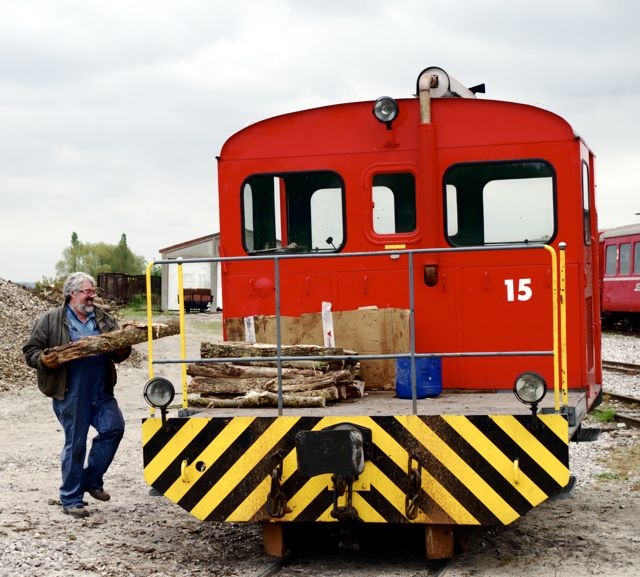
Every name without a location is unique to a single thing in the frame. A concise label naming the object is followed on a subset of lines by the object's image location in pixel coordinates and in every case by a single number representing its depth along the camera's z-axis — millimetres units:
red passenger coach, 26953
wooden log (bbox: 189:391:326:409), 6148
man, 7016
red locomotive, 5750
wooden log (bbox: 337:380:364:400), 6477
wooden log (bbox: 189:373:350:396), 6277
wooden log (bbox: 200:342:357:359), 6172
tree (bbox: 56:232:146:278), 74375
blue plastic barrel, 6516
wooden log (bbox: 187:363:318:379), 6355
